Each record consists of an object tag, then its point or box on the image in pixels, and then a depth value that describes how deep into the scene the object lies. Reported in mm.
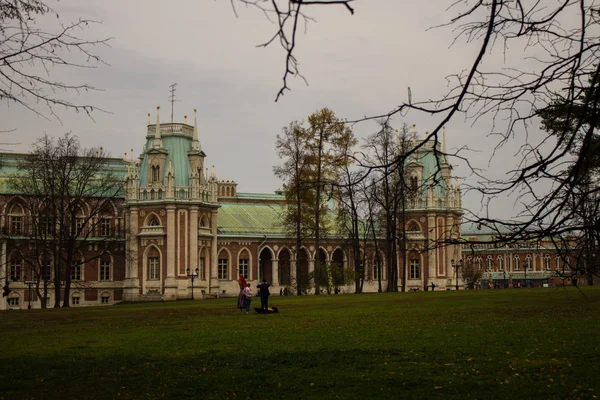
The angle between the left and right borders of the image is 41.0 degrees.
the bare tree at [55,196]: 49188
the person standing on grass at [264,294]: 28109
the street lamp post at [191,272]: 60338
